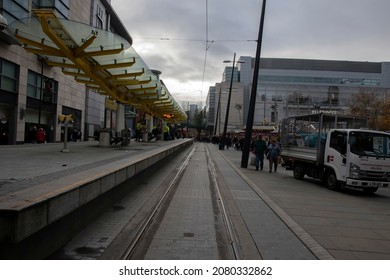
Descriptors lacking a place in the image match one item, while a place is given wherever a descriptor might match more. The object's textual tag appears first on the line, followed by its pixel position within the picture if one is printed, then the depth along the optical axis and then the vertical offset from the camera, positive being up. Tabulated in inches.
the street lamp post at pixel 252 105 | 847.1 +50.5
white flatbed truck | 524.4 -23.5
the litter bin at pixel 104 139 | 892.0 -50.7
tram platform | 175.9 -52.3
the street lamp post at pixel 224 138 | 1823.6 -57.5
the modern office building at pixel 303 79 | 3732.8 +596.7
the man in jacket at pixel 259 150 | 823.7 -41.9
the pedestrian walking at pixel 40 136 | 1098.7 -70.2
